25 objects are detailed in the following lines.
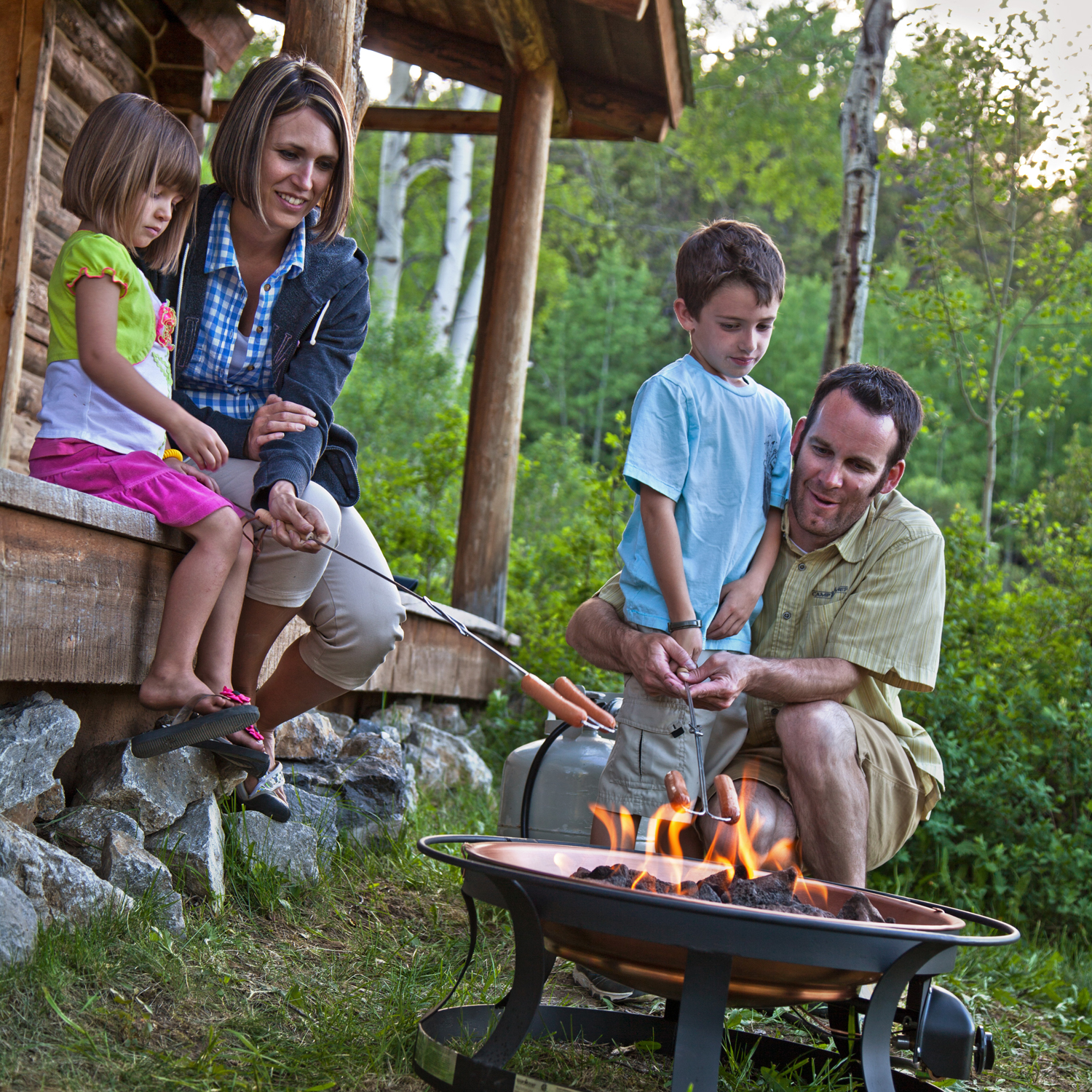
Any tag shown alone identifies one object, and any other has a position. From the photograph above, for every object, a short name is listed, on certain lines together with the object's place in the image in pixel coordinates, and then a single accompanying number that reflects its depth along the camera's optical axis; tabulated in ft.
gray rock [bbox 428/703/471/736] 16.79
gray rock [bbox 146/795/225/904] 7.93
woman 8.54
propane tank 9.74
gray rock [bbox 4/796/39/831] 7.34
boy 8.65
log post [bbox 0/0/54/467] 14.39
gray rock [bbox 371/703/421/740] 14.51
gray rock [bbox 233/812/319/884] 8.69
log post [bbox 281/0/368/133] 10.15
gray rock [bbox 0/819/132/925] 6.70
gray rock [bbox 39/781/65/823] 7.73
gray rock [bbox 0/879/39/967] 6.16
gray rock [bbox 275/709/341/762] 10.82
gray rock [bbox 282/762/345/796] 10.26
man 8.03
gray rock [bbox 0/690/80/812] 7.11
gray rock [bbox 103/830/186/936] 7.31
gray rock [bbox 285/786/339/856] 9.45
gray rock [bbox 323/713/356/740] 12.84
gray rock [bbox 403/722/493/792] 13.24
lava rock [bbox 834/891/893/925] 6.08
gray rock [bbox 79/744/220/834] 7.99
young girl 7.80
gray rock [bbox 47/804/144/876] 7.62
